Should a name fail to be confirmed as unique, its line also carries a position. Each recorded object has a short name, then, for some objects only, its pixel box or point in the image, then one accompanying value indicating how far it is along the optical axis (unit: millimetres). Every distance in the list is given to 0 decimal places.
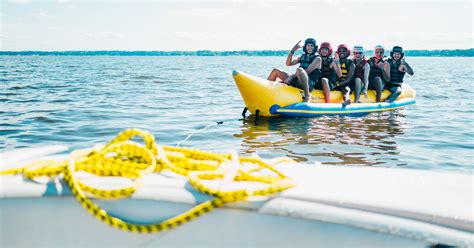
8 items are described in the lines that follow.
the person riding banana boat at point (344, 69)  8727
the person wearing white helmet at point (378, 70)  9148
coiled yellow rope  1654
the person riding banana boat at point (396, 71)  9258
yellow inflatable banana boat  7984
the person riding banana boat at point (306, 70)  8219
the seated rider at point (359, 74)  8867
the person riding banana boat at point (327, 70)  8398
